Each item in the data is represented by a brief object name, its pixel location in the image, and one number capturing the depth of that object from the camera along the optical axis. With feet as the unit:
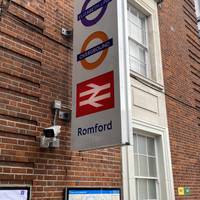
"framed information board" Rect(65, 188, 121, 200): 16.69
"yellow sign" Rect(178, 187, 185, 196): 25.64
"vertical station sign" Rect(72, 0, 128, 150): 13.80
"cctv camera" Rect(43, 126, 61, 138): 15.72
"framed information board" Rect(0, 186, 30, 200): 13.78
